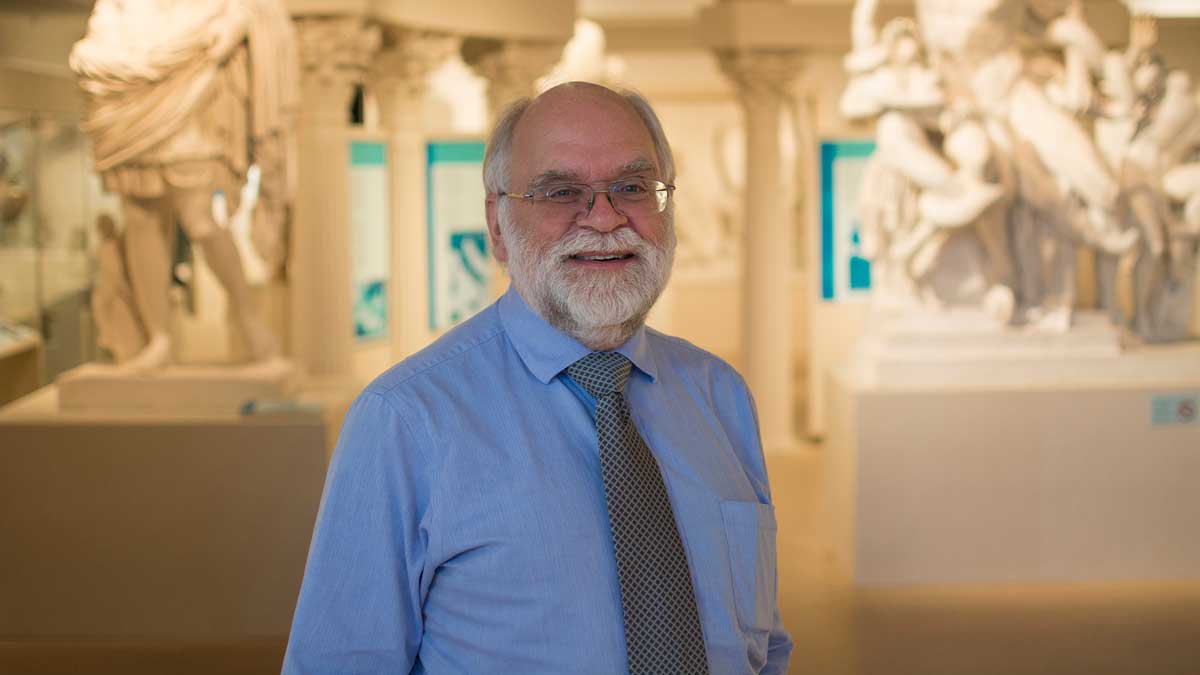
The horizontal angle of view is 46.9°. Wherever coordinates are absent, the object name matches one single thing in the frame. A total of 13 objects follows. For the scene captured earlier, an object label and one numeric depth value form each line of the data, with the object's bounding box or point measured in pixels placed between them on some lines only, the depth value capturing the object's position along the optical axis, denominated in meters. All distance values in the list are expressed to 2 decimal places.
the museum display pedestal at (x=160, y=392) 6.44
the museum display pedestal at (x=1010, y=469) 6.81
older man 2.17
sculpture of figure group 6.99
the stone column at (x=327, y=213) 9.40
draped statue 6.30
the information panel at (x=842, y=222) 11.41
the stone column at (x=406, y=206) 11.19
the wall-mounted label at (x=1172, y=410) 6.91
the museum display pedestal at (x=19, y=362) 8.72
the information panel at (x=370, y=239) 10.73
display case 9.47
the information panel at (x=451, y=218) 11.55
